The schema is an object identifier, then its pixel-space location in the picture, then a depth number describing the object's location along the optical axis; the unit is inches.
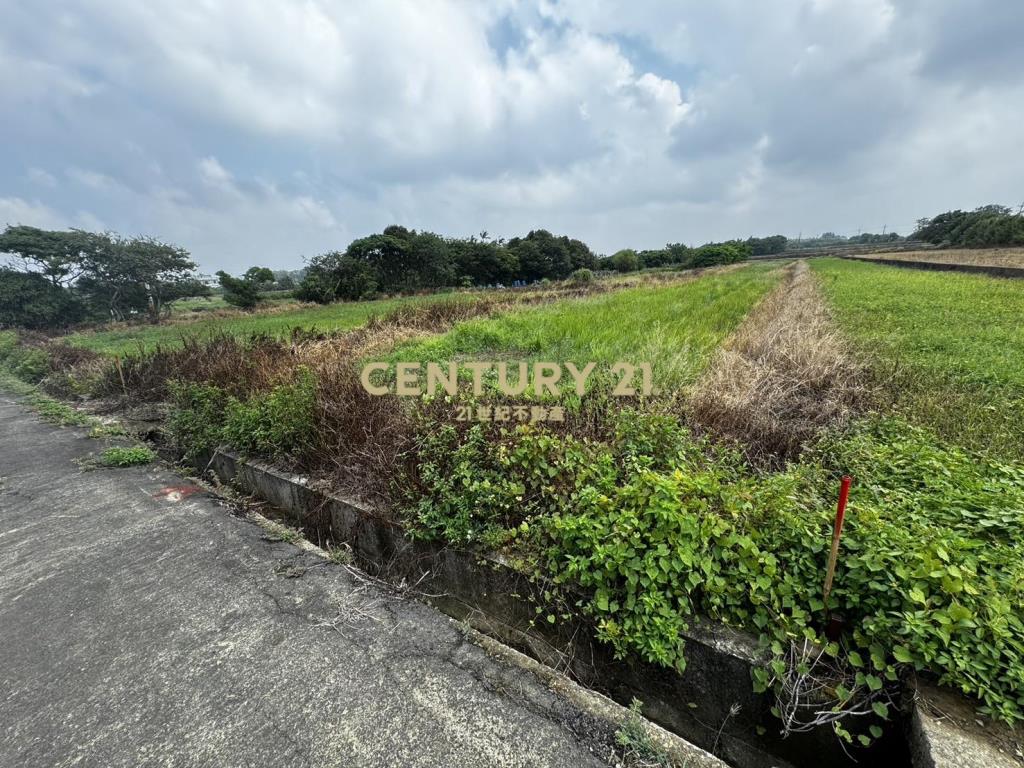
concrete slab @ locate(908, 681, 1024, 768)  38.5
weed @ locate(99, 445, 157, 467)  138.6
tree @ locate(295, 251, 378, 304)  1239.5
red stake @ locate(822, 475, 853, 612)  50.0
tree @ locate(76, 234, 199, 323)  981.2
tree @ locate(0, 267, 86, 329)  852.0
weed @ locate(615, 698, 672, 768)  48.8
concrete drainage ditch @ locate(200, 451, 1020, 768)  45.3
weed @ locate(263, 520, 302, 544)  95.7
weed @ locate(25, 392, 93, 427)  188.4
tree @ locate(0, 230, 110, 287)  879.7
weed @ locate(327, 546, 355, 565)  87.7
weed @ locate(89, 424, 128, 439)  166.7
